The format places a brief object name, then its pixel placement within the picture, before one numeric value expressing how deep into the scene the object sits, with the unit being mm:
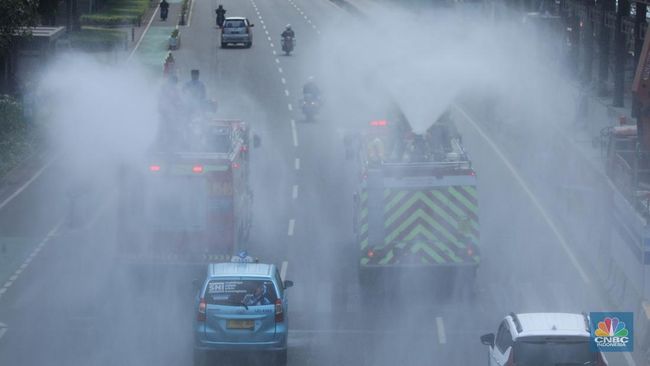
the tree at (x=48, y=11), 85506
